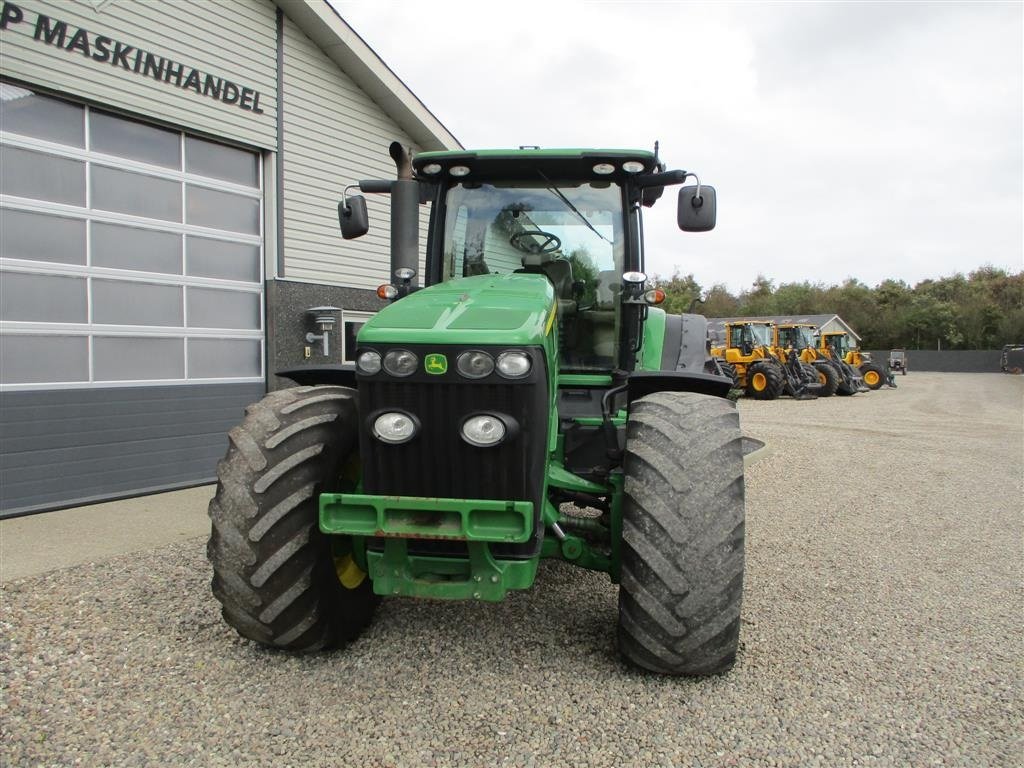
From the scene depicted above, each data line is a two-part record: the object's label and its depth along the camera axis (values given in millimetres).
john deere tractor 2850
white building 6105
